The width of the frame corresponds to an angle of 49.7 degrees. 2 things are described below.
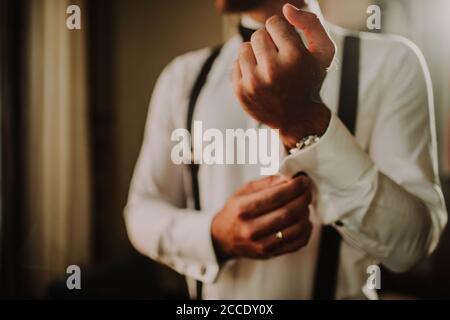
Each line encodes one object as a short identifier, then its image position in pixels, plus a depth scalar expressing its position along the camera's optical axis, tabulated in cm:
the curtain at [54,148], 91
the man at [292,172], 74
